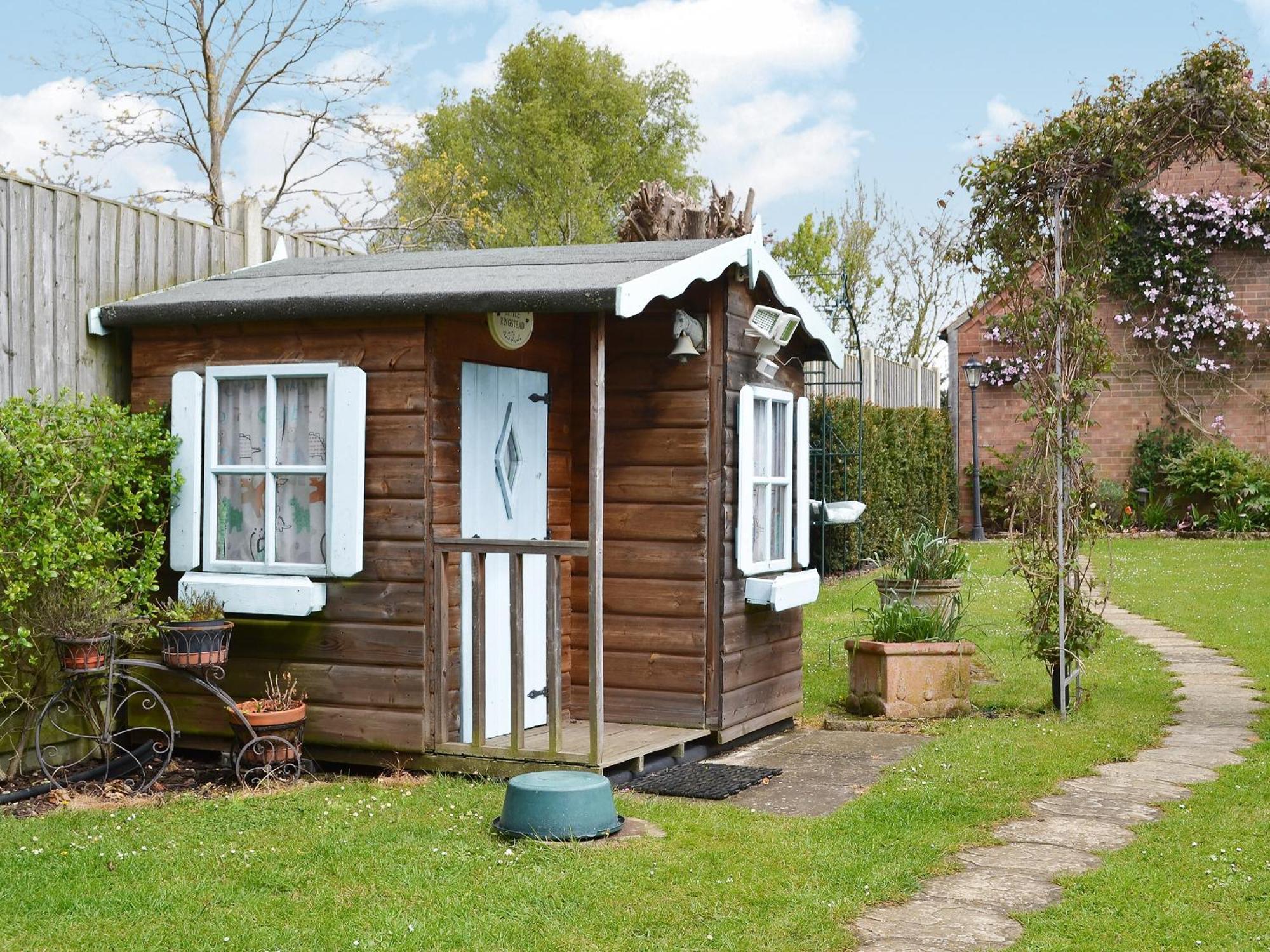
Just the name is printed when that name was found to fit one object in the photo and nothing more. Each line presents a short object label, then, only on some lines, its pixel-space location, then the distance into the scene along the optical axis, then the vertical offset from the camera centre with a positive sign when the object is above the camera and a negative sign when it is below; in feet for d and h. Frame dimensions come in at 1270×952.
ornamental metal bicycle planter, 19.99 -3.52
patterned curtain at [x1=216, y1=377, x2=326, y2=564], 20.94 +0.54
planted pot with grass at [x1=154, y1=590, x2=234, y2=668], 19.98 -2.03
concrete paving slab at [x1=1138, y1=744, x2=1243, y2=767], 21.29 -4.10
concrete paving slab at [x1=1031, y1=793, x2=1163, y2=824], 17.92 -4.18
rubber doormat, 19.67 -4.25
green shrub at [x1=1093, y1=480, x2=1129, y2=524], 69.92 +0.12
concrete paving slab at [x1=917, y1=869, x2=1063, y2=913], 14.28 -4.24
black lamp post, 66.95 +4.19
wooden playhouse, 20.25 +0.17
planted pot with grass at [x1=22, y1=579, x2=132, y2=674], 19.43 -1.75
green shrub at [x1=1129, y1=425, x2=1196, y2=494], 70.64 +2.58
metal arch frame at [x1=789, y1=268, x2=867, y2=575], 50.16 +1.58
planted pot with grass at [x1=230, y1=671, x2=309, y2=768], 20.10 -3.45
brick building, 70.74 +5.69
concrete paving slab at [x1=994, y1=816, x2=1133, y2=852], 16.65 -4.20
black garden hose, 19.34 -4.22
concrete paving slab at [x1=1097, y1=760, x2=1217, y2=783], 20.18 -4.14
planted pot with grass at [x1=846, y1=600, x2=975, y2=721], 25.79 -3.23
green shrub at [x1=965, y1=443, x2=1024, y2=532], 71.15 +0.44
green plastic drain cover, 16.33 -3.78
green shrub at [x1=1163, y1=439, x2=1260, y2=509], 67.72 +1.49
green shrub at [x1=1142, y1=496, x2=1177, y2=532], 70.08 -0.71
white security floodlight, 23.20 +3.07
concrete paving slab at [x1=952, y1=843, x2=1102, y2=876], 15.55 -4.22
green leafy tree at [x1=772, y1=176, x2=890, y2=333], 96.73 +18.32
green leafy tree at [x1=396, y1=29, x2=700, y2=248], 117.39 +33.61
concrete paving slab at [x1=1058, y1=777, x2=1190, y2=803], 19.02 -4.16
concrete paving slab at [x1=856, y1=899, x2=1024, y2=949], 13.14 -4.26
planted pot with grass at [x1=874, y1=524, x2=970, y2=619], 28.04 -1.58
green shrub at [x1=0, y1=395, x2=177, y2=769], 18.93 -0.26
